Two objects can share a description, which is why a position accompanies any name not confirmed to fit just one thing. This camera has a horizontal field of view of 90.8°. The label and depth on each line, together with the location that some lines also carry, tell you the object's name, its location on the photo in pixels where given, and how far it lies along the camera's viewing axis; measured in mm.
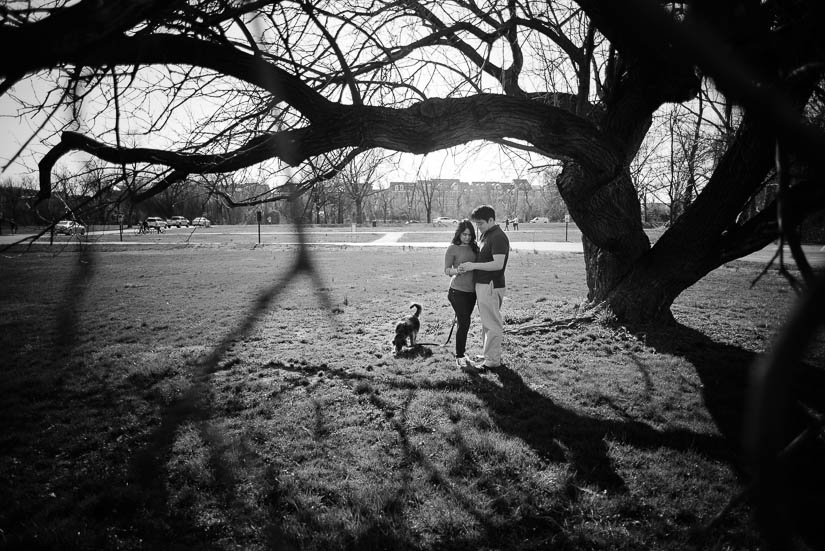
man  5102
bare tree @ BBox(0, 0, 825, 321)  1692
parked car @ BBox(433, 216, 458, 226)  60000
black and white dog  6141
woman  5555
